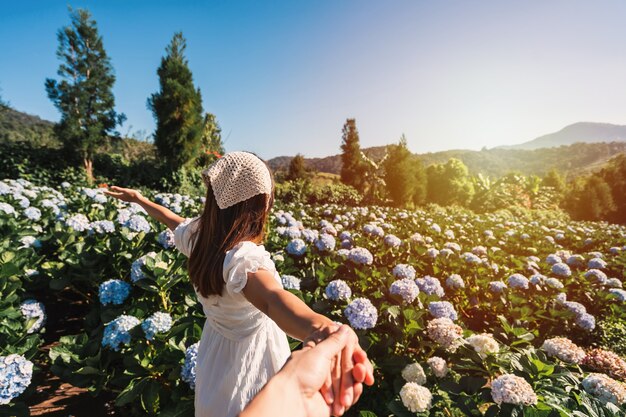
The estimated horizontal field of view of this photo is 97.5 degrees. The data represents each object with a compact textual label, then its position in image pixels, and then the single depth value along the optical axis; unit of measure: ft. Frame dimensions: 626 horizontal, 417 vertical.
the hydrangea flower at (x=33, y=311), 6.95
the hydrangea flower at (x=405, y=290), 7.21
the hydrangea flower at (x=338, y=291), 7.38
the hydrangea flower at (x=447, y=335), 5.59
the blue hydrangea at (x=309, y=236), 13.02
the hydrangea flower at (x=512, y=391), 4.04
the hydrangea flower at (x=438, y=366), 5.23
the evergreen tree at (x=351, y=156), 82.22
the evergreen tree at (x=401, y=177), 59.00
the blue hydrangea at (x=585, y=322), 9.04
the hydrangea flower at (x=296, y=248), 10.89
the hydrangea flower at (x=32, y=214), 10.82
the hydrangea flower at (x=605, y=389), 4.57
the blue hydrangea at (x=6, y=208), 10.34
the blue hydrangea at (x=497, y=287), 10.37
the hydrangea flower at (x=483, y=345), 5.24
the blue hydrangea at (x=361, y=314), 6.18
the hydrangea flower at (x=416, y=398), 4.52
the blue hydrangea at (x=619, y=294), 10.89
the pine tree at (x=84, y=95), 43.62
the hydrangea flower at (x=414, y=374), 5.26
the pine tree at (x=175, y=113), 45.70
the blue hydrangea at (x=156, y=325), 5.63
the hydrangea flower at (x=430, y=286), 8.38
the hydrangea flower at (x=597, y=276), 12.25
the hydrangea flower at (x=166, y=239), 8.66
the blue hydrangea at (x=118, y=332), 5.65
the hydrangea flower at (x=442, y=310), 6.83
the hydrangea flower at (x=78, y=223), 9.86
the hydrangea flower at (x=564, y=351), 5.76
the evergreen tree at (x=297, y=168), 84.12
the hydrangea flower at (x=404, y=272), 8.89
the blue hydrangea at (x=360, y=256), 10.23
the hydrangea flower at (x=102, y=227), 9.61
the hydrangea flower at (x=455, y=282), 10.53
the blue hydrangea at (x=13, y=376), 4.74
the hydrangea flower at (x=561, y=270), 12.99
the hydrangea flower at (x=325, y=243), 11.70
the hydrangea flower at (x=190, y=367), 5.12
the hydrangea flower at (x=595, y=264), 14.07
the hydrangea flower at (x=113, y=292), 6.96
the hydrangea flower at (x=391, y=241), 13.80
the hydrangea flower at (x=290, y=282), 7.55
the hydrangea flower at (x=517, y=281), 10.74
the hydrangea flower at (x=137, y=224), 9.25
